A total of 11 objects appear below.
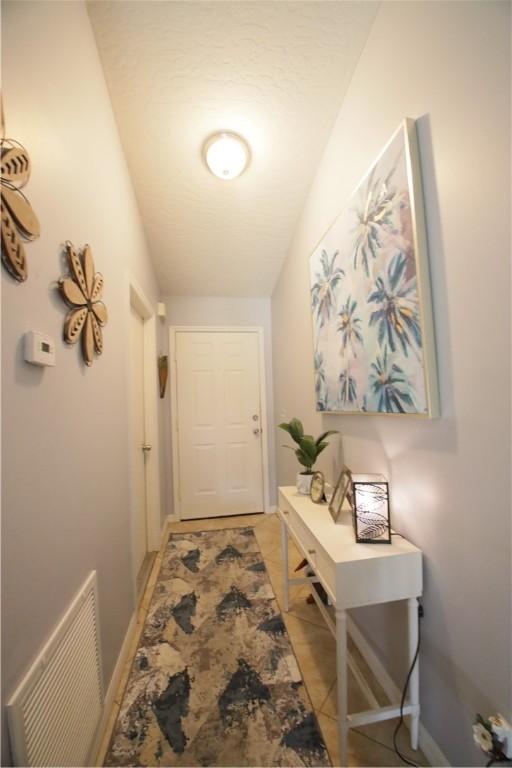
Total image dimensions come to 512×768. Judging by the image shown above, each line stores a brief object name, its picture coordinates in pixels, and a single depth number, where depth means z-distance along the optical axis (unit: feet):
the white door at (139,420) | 7.03
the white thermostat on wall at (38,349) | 2.43
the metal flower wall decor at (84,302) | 3.17
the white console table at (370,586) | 3.16
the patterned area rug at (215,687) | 3.38
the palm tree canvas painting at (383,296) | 3.19
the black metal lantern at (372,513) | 3.48
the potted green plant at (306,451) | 5.33
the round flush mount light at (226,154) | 5.44
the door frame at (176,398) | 10.05
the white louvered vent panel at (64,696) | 2.12
